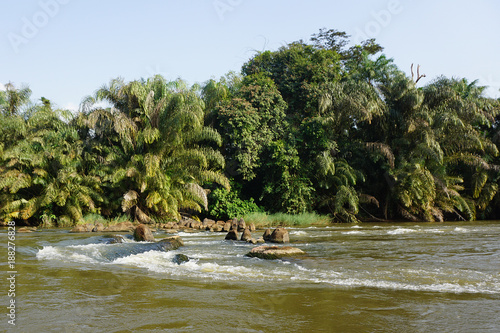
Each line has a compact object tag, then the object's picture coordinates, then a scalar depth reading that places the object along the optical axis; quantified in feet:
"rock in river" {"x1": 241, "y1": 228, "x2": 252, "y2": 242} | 39.83
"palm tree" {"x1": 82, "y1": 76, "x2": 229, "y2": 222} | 58.59
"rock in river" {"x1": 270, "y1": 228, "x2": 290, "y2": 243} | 37.60
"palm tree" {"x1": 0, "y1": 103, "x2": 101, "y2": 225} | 55.88
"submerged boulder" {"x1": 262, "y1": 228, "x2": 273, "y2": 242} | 39.60
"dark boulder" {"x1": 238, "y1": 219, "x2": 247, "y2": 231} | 52.75
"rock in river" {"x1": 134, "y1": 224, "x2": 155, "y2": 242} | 38.34
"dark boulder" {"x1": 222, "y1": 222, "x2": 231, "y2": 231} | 53.78
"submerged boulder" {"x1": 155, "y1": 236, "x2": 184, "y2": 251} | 32.53
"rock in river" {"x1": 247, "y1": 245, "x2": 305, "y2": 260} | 27.55
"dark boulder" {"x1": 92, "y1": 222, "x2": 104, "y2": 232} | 49.73
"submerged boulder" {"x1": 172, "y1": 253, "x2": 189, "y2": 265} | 25.73
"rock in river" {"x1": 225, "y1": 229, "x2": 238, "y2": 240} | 41.06
